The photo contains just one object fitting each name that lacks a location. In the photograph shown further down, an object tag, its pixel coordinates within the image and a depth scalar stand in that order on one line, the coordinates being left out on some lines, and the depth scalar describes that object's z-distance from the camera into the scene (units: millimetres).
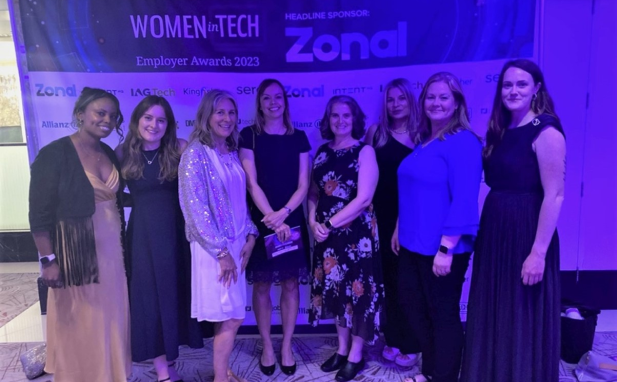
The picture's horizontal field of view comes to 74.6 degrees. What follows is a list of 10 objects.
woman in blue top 1932
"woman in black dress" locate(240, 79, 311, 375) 2375
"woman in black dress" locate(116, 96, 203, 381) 2135
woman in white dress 2020
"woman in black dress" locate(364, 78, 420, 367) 2438
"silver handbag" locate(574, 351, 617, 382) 2412
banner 2797
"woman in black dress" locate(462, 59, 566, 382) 1802
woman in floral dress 2279
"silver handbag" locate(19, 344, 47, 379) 2543
